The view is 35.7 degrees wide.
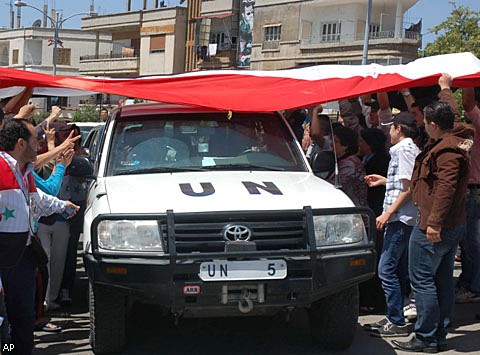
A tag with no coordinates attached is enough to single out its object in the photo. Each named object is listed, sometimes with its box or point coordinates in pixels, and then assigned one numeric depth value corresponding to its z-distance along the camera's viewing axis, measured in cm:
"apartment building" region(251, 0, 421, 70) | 4356
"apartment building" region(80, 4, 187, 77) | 6119
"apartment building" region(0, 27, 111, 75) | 8144
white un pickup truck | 510
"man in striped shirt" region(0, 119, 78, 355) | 492
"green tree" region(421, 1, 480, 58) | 3338
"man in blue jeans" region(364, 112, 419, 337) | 629
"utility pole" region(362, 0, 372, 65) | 2866
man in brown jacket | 563
